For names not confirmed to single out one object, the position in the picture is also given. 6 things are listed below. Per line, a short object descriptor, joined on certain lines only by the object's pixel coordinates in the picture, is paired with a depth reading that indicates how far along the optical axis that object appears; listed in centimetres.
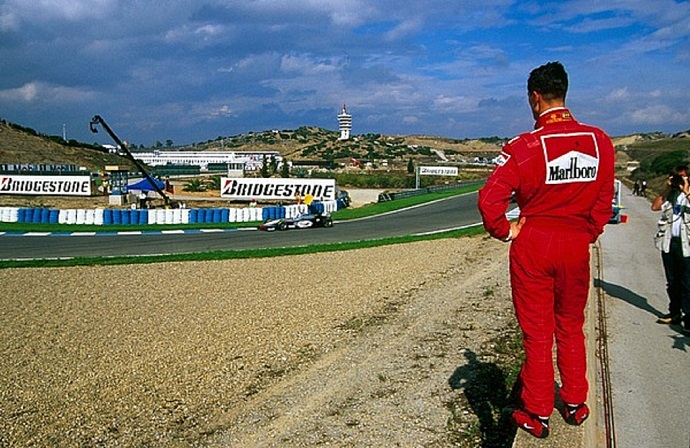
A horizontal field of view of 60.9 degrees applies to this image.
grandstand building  12912
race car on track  3012
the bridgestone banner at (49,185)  4541
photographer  754
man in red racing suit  355
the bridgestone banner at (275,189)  4264
